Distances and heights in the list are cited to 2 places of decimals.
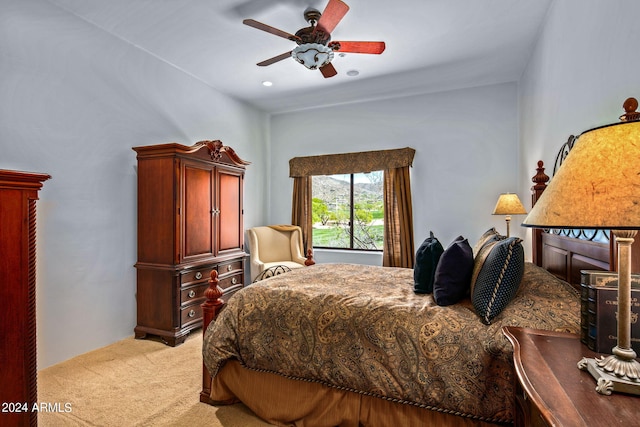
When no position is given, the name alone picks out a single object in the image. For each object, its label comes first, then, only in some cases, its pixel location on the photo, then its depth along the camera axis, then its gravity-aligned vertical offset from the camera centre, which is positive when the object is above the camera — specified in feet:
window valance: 15.14 +2.48
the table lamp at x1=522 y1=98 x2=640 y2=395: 2.41 +0.08
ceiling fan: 8.15 +4.49
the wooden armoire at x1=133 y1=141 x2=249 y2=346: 10.27 -0.73
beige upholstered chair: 14.51 -1.43
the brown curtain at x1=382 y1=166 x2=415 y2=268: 14.99 -0.40
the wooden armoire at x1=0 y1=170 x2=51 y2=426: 4.69 -1.21
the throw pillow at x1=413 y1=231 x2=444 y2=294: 6.77 -1.11
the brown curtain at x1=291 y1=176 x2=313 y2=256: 17.04 +0.28
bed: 4.76 -2.23
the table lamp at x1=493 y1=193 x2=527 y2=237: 11.33 +0.23
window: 16.29 +0.12
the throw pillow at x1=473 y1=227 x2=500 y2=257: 7.45 -0.59
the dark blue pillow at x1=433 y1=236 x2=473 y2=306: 5.77 -1.12
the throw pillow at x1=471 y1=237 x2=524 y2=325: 4.97 -1.04
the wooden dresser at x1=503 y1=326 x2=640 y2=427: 2.41 -1.46
